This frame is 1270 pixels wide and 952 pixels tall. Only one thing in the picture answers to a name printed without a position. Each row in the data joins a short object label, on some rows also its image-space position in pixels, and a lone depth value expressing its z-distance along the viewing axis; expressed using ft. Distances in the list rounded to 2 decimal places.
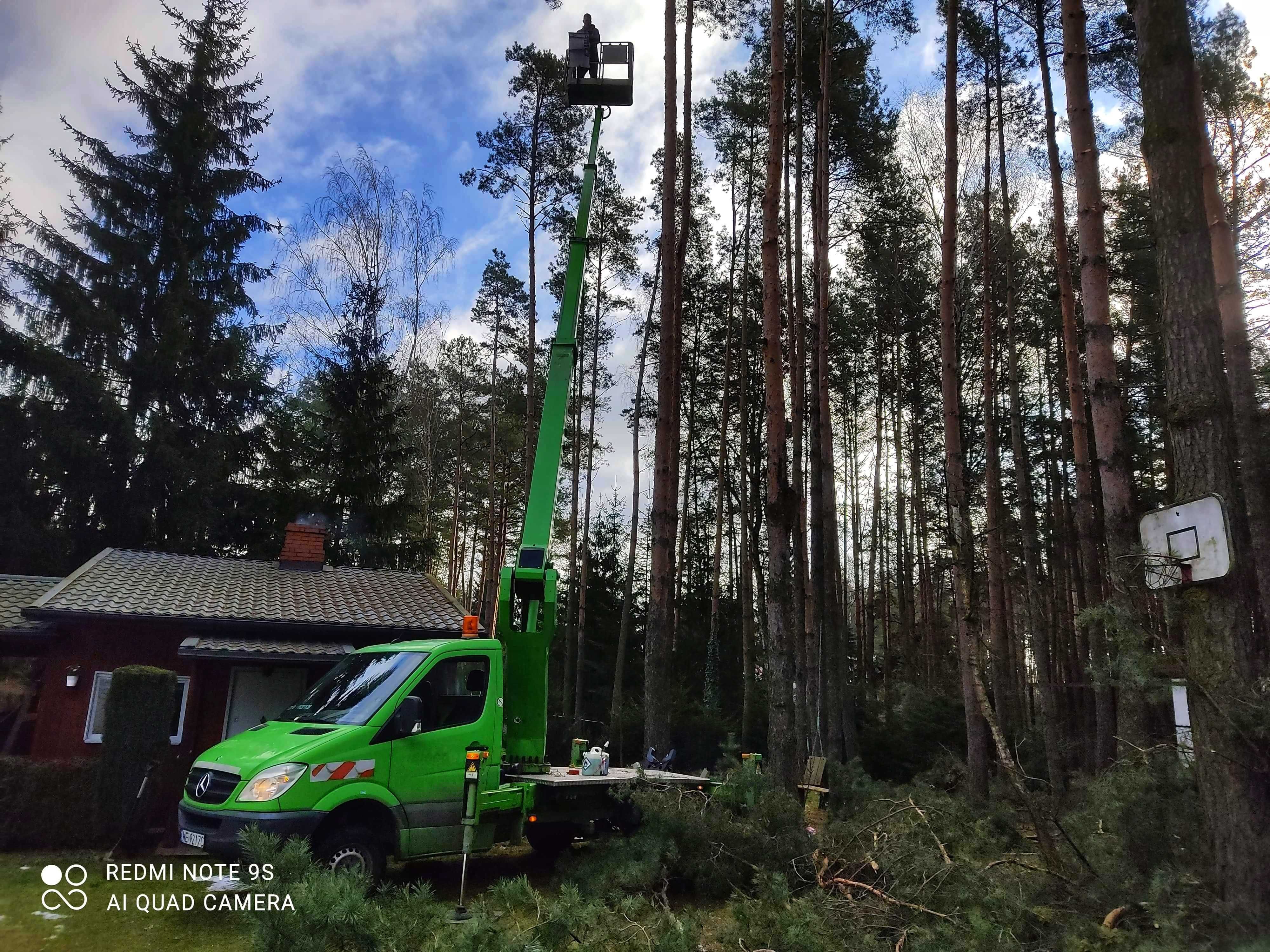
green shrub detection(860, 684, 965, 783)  58.29
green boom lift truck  20.68
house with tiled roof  35.53
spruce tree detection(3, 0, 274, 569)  58.34
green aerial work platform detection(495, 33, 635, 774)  26.00
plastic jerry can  27.58
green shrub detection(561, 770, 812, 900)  22.42
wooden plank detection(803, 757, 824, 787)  38.22
